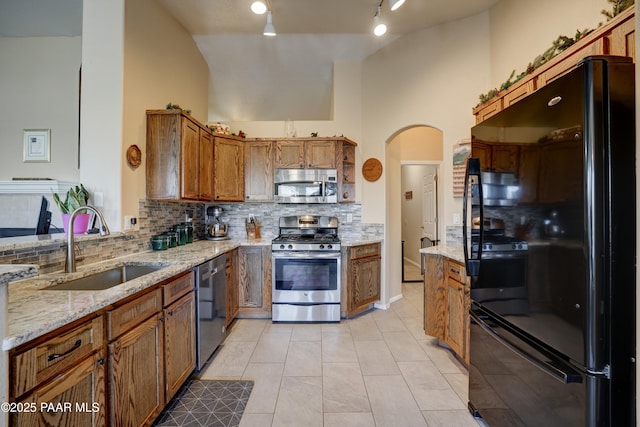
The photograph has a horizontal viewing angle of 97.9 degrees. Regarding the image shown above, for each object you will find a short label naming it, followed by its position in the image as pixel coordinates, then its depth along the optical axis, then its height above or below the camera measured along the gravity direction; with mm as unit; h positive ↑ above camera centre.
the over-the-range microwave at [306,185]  3607 +418
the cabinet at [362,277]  3334 -743
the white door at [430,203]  5043 +267
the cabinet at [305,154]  3623 +836
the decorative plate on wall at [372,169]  3789 +656
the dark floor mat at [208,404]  1729 -1257
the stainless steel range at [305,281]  3207 -738
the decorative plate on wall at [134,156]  2352 +532
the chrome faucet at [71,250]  1687 -194
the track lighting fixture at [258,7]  2703 +2073
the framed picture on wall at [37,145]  2793 +731
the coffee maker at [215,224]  3680 -88
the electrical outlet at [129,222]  2318 -34
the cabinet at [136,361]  1292 -743
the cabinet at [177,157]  2582 +594
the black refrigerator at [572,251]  965 -134
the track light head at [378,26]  2780 +1907
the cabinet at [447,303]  2207 -753
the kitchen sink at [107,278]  1613 -396
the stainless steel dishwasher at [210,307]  2193 -773
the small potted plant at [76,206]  1971 +82
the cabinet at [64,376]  884 -571
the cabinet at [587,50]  1271 +882
